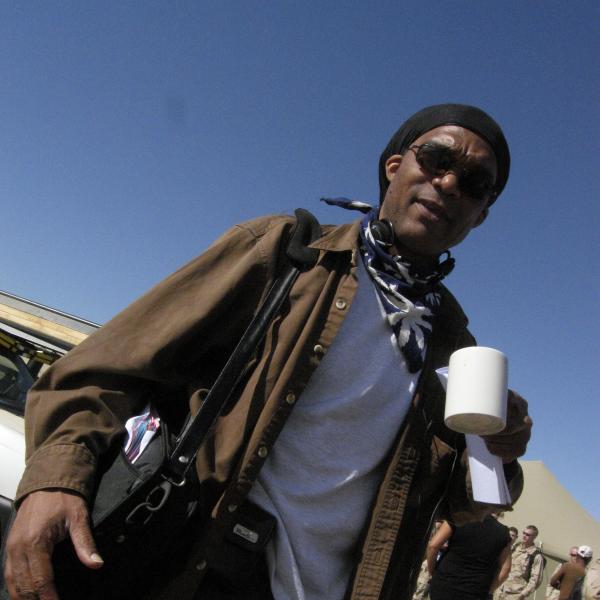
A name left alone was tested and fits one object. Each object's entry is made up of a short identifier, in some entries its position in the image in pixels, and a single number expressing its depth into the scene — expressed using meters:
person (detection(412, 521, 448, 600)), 9.80
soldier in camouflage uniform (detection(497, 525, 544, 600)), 10.02
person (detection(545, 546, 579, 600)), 9.70
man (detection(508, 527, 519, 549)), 10.50
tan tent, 21.36
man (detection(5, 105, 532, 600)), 1.43
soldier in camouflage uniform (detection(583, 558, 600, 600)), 8.83
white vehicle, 3.43
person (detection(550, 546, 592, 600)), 8.54
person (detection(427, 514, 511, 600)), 6.09
